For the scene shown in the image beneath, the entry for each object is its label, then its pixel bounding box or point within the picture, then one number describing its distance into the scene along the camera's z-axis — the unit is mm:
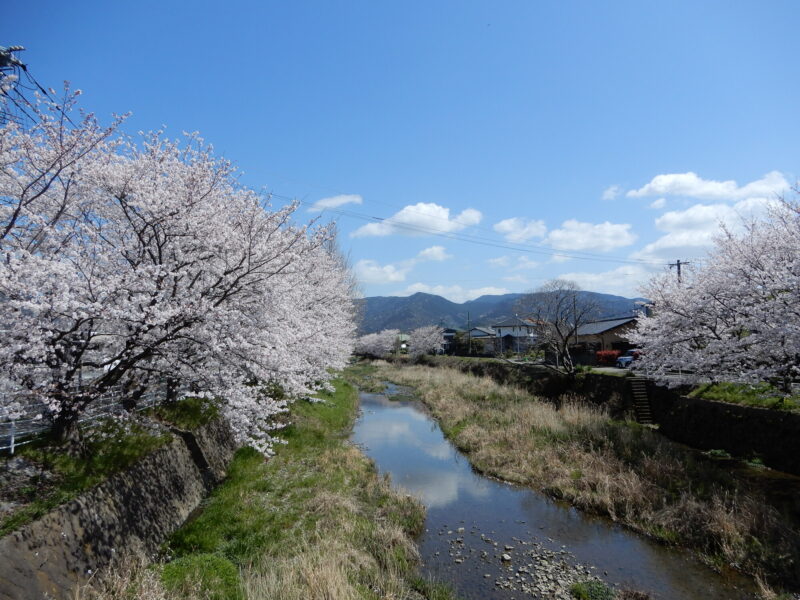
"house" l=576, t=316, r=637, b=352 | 46925
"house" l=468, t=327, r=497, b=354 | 63438
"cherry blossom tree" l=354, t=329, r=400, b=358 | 80625
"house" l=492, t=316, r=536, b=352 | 64375
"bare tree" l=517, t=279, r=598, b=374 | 29495
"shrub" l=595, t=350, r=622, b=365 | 40781
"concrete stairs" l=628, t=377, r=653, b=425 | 21864
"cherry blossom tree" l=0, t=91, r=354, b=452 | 7008
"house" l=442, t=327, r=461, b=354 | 70125
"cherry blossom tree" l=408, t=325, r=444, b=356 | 72375
